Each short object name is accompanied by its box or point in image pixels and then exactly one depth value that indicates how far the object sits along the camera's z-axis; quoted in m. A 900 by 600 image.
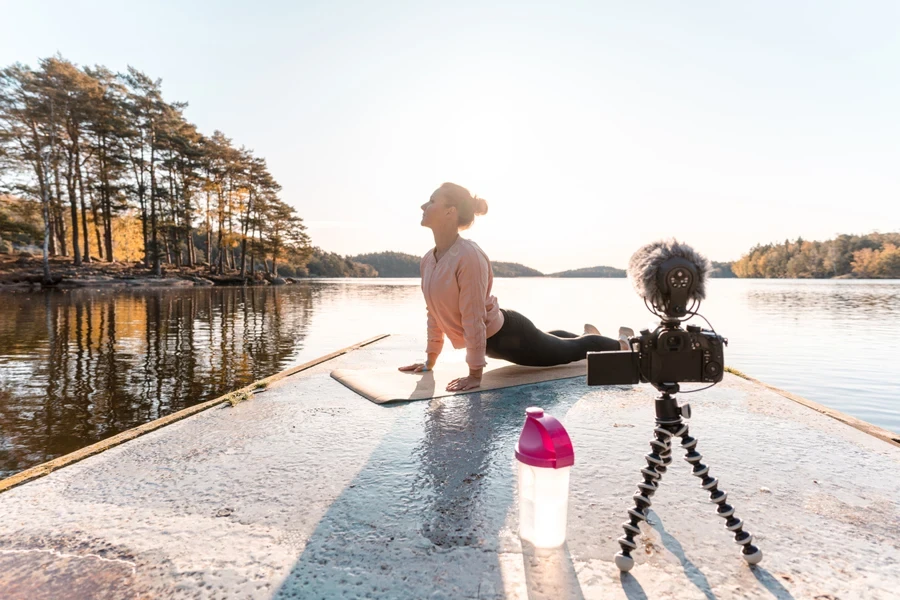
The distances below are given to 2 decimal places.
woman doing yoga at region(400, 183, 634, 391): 3.88
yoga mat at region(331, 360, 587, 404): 3.87
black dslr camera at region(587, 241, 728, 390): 1.53
